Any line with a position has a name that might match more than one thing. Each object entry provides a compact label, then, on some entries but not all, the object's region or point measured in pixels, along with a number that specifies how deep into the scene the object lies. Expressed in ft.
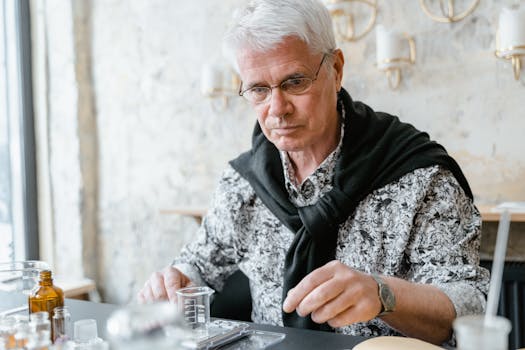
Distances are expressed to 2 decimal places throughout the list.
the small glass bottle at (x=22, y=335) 2.59
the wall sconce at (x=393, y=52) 7.29
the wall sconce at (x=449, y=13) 7.11
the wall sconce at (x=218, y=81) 8.83
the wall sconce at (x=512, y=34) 6.38
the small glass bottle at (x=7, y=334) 2.79
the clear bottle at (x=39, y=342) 2.43
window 10.18
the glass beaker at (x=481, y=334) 1.70
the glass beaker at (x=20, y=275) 3.78
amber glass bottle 3.34
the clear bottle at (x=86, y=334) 3.16
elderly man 4.24
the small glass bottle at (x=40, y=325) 2.61
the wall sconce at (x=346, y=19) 7.60
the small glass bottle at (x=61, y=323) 3.15
